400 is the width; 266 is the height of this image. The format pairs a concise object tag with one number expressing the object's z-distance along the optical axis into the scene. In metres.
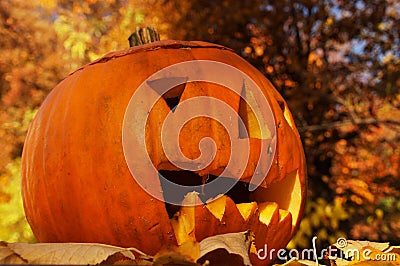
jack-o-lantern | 0.75
